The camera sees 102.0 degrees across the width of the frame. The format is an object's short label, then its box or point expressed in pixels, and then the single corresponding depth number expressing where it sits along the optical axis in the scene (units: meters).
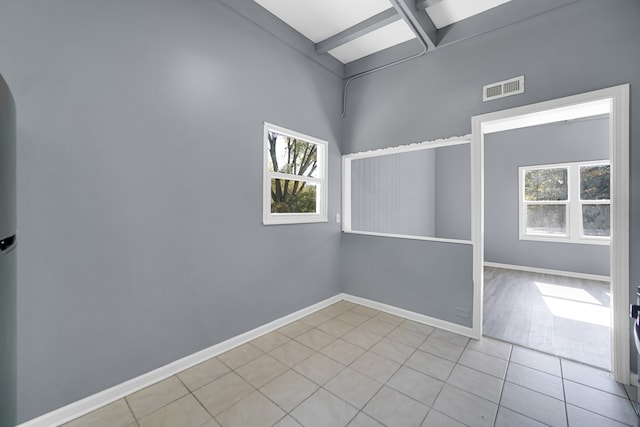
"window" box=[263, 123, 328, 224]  2.70
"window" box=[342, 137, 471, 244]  3.64
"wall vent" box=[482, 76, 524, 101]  2.34
